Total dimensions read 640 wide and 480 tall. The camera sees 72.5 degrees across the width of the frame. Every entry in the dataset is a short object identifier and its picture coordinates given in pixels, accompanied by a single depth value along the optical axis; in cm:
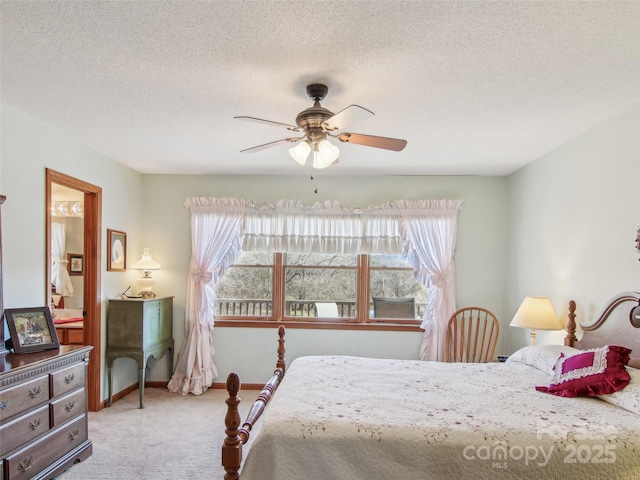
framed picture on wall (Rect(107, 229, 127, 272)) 441
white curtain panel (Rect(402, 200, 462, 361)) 491
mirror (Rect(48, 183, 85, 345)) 529
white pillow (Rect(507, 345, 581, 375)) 305
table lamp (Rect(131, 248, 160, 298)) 474
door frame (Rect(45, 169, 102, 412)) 416
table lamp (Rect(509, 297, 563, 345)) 359
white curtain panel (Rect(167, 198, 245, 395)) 493
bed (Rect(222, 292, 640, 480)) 198
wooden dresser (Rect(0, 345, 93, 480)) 252
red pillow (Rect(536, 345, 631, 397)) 246
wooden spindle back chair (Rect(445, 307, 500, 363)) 461
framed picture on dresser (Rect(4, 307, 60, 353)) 288
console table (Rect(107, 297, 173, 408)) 432
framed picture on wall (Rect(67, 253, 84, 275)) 561
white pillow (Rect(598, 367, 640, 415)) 227
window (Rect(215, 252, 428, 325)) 512
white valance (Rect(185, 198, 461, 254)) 506
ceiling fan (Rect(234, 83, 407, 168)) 245
